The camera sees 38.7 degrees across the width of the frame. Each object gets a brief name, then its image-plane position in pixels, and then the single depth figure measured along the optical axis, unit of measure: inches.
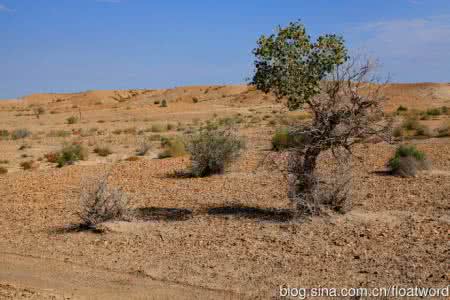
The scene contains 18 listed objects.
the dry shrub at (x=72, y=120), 2307.1
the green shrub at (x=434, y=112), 1828.6
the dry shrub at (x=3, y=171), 962.9
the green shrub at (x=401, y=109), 2163.3
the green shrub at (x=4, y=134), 1766.7
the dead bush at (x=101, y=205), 503.5
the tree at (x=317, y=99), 466.3
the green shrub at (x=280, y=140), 933.4
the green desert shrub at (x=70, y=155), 1066.1
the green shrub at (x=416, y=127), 1238.0
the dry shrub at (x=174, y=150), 1025.5
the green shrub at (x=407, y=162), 689.6
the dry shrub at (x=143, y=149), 1179.3
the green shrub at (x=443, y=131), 1161.1
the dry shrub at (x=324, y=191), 482.3
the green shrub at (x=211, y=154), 760.3
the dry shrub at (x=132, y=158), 1061.1
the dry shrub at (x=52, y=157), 1120.1
